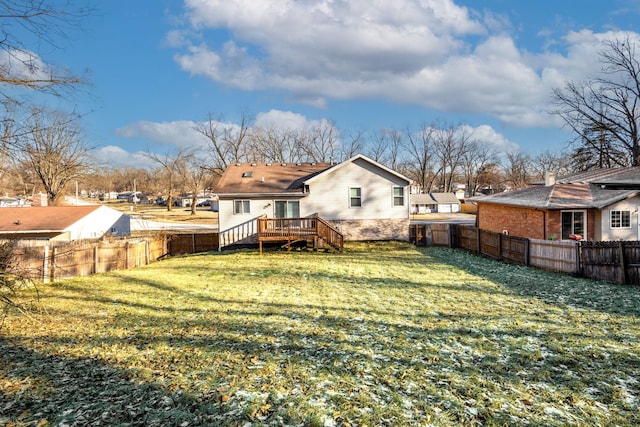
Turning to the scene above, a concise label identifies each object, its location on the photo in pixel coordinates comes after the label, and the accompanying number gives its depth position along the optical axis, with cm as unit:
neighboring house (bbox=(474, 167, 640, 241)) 1783
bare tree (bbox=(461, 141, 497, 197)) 6888
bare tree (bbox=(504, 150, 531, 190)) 7375
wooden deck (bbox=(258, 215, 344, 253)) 1909
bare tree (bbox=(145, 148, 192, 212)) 5781
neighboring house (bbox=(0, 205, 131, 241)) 1881
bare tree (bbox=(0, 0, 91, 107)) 531
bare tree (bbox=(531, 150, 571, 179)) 7300
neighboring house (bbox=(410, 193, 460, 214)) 6247
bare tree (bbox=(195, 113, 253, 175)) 4816
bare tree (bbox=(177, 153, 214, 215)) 5475
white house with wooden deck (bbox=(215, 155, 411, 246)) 2111
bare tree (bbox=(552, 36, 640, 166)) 2823
